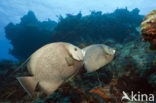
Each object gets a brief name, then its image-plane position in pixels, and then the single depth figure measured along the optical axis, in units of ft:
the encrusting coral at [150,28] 1.72
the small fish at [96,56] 2.01
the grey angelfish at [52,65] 1.57
